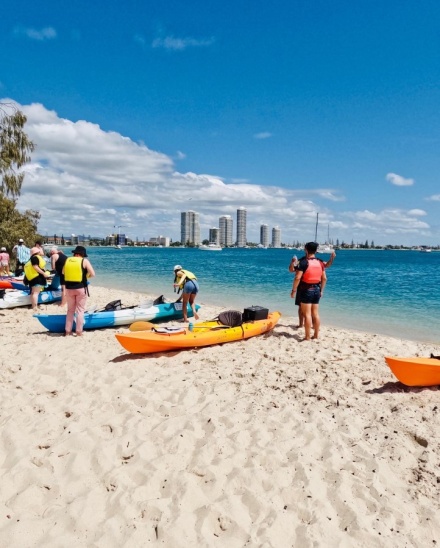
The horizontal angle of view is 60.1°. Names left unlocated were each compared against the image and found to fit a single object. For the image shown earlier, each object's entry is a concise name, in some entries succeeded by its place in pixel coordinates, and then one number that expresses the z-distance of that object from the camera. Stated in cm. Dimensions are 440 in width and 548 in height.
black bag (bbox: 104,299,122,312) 911
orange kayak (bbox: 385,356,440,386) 492
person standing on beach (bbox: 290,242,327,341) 732
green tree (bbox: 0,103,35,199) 1688
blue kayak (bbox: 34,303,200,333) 807
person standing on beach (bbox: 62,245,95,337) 756
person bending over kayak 885
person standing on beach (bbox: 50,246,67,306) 1008
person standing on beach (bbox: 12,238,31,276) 1595
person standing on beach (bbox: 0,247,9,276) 1581
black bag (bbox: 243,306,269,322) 812
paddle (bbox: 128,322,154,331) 732
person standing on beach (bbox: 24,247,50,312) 1023
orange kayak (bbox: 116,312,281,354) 638
